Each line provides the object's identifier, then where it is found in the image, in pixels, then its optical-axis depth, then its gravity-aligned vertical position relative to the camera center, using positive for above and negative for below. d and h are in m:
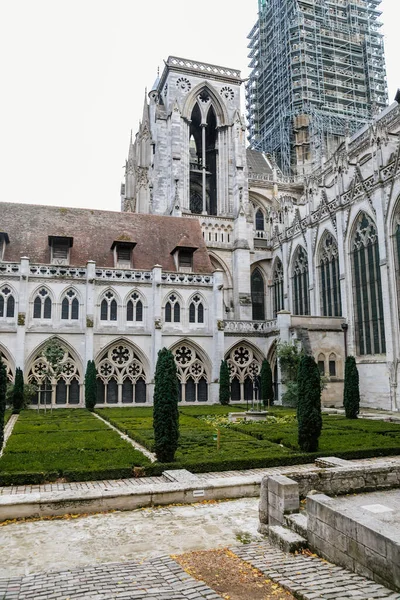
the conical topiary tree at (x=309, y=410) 15.02 -1.17
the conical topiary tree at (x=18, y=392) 28.08 -0.96
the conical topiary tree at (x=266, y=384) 33.12 -0.83
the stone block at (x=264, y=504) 8.66 -2.28
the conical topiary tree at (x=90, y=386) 29.36 -0.72
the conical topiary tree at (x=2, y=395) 13.02 -0.53
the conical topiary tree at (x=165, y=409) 13.34 -0.99
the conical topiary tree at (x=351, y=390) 24.50 -0.96
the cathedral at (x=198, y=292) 30.20 +5.25
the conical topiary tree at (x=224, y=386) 32.28 -0.89
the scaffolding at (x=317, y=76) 55.47 +33.85
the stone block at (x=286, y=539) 7.33 -2.47
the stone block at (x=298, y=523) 7.64 -2.33
